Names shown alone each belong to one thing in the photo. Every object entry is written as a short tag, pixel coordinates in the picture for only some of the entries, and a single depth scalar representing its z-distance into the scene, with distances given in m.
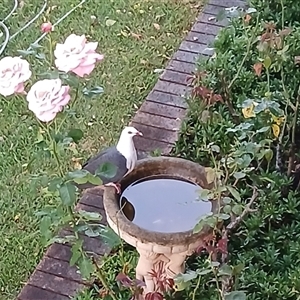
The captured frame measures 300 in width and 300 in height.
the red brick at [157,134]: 3.70
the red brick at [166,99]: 3.93
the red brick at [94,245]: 3.15
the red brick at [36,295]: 2.98
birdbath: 2.56
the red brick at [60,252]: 3.13
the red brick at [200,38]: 4.46
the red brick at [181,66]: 4.19
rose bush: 2.09
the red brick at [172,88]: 4.01
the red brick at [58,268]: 3.06
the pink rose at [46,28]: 2.35
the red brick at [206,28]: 4.55
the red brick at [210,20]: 4.61
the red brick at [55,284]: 3.00
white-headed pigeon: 2.82
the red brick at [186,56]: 4.29
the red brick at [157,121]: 3.78
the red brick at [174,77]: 4.11
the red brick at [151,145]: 3.63
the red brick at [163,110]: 3.85
